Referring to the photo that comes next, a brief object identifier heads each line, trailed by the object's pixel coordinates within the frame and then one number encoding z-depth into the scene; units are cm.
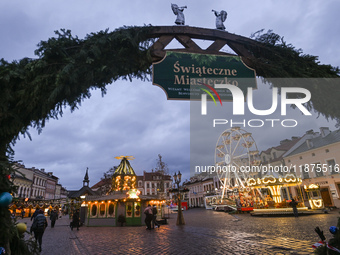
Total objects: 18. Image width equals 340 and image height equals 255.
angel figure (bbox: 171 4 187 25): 496
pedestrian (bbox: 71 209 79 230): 1802
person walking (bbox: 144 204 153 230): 1508
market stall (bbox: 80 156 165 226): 2058
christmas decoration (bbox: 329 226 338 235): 343
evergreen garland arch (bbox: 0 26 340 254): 327
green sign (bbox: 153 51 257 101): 452
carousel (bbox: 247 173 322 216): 2153
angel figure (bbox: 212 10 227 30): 519
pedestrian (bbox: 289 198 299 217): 1831
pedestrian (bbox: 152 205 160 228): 1551
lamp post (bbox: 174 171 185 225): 1736
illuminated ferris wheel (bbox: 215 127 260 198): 3569
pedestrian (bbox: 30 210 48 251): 870
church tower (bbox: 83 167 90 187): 3358
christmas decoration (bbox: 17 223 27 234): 348
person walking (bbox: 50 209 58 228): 2066
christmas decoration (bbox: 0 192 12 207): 297
